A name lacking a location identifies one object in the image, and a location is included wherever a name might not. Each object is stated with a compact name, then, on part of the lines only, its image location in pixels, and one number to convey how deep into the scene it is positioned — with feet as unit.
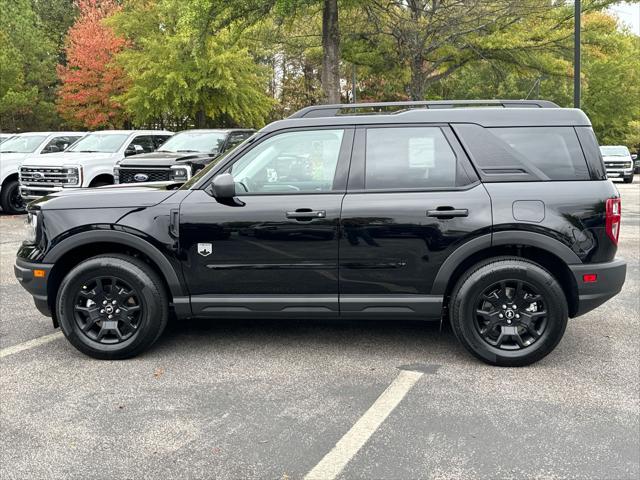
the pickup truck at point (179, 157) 35.99
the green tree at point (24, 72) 105.81
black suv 13.92
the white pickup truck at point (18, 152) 44.52
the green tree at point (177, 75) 81.41
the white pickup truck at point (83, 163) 39.88
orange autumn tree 96.12
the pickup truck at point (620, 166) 87.76
